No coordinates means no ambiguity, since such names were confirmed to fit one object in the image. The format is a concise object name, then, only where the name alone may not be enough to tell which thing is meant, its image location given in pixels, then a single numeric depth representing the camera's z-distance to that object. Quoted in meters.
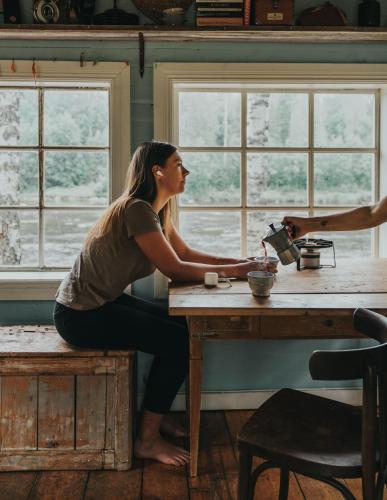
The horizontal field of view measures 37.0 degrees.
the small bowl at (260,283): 2.45
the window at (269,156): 3.46
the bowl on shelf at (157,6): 3.15
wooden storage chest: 2.63
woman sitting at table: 2.63
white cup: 2.66
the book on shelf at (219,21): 3.13
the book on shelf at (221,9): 3.12
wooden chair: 1.43
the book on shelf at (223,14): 3.13
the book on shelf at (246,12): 3.11
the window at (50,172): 3.39
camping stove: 3.10
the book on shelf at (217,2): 3.11
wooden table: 2.30
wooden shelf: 3.09
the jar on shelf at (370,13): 3.22
